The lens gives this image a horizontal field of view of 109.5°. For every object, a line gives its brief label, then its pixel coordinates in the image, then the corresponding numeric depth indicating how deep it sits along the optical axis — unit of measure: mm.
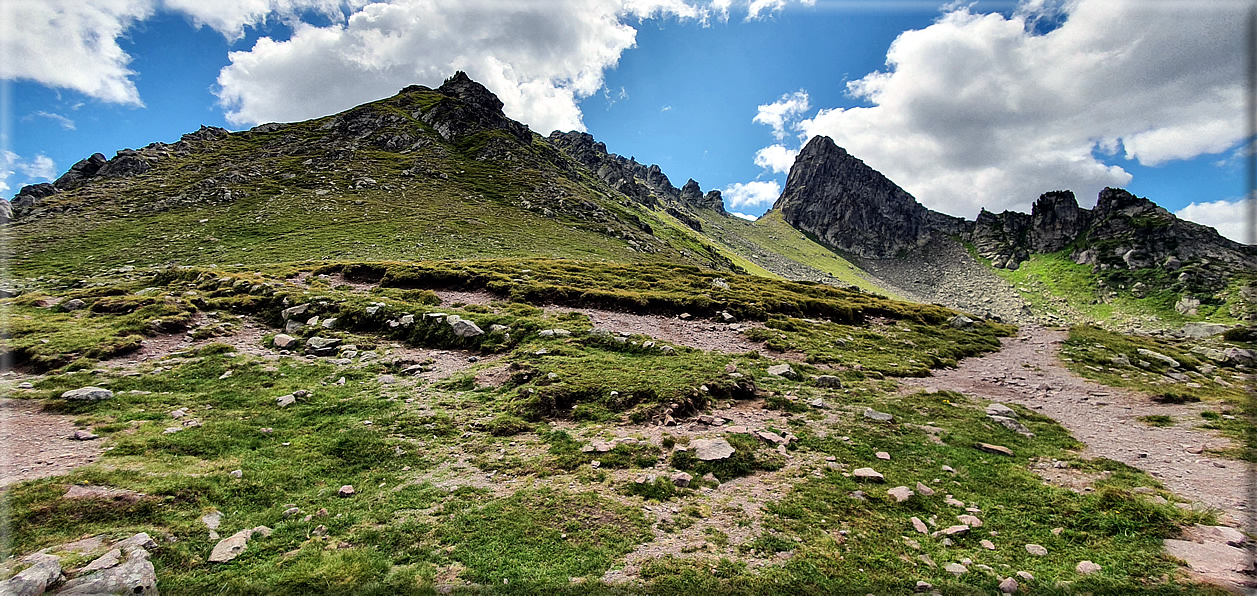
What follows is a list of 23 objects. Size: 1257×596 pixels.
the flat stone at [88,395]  13578
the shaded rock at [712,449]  11992
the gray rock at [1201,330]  41197
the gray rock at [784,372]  19438
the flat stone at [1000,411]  16859
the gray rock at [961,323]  37156
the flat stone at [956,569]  8027
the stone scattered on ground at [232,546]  7755
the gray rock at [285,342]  20719
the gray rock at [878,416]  15297
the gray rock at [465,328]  22062
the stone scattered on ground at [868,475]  11352
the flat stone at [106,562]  6773
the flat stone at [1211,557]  7746
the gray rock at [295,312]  24375
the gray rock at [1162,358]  26844
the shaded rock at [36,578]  6066
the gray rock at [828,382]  18641
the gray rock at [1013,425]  15372
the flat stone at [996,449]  13500
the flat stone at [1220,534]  8633
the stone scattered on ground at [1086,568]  8008
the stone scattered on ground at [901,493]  10453
